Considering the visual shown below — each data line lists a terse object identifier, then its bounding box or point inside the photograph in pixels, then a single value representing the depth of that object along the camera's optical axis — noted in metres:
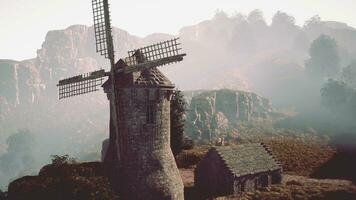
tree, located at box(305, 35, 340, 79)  131.38
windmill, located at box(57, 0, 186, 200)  22.03
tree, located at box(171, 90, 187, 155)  44.41
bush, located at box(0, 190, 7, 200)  22.95
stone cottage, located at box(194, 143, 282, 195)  30.80
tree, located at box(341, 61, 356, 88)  118.25
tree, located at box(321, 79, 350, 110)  99.54
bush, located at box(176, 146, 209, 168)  44.53
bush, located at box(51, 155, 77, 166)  27.16
